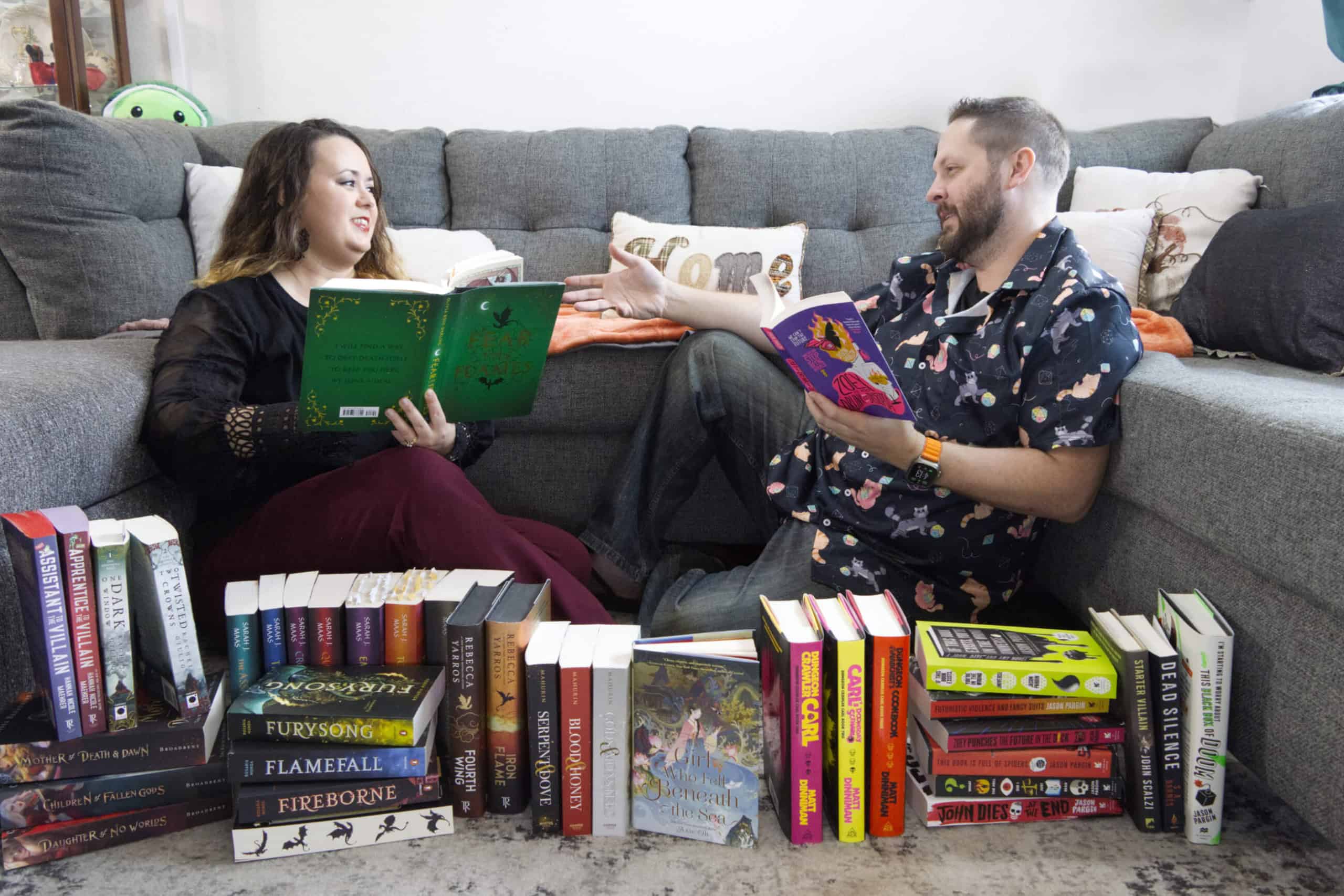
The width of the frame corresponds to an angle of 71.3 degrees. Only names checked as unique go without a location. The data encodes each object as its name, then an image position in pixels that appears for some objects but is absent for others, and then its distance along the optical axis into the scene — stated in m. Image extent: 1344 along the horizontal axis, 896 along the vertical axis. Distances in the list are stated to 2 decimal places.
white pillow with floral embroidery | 1.98
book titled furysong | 0.99
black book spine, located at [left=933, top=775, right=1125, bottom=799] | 1.05
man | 1.19
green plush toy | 2.42
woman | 1.25
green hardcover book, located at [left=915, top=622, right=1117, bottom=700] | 1.05
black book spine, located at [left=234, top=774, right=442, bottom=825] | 0.98
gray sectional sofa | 0.95
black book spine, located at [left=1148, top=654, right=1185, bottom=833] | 1.02
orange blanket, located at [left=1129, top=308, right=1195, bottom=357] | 1.63
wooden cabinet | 2.49
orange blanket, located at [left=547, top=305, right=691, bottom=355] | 1.75
